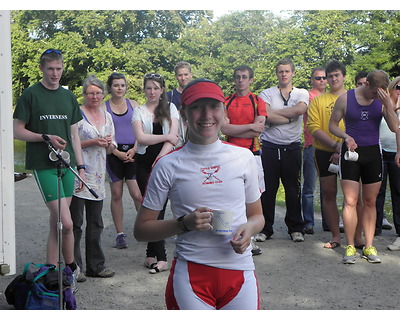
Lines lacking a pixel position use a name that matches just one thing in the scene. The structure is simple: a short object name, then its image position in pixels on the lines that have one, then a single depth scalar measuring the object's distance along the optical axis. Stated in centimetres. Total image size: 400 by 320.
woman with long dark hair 678
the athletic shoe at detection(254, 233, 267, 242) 822
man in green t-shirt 569
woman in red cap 297
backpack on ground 518
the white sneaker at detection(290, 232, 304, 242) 825
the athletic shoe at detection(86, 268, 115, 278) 655
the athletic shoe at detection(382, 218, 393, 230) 920
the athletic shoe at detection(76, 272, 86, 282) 634
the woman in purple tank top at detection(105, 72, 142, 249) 769
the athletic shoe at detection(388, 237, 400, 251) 779
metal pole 471
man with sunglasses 896
